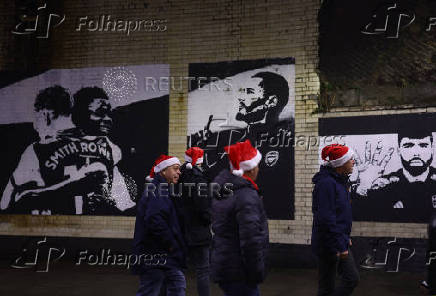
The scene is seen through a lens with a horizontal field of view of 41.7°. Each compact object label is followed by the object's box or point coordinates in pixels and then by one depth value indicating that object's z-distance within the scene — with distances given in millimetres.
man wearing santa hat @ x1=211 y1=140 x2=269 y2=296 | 4441
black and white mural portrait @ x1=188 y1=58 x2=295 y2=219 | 11414
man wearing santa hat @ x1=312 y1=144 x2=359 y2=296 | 5961
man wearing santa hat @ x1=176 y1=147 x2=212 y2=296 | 6828
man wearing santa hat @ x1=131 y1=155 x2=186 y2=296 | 5547
